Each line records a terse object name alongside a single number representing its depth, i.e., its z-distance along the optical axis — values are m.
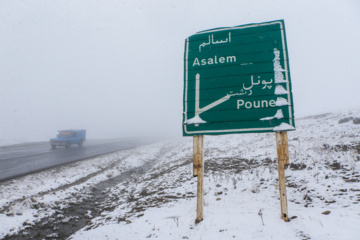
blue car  21.85
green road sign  3.50
